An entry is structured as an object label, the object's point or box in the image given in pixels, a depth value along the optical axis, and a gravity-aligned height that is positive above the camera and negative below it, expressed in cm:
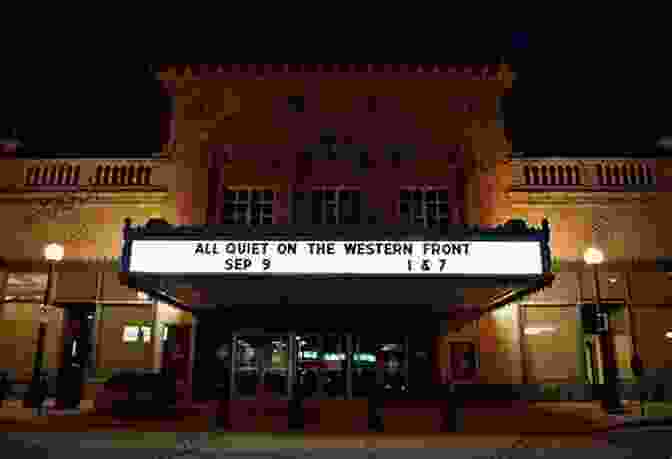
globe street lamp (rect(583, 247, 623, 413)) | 1588 -29
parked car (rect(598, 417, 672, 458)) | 1049 -160
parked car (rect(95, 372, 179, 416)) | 1571 -104
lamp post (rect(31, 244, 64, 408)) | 1593 +91
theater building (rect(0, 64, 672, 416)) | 1878 +476
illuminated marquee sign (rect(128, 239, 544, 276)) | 1298 +230
